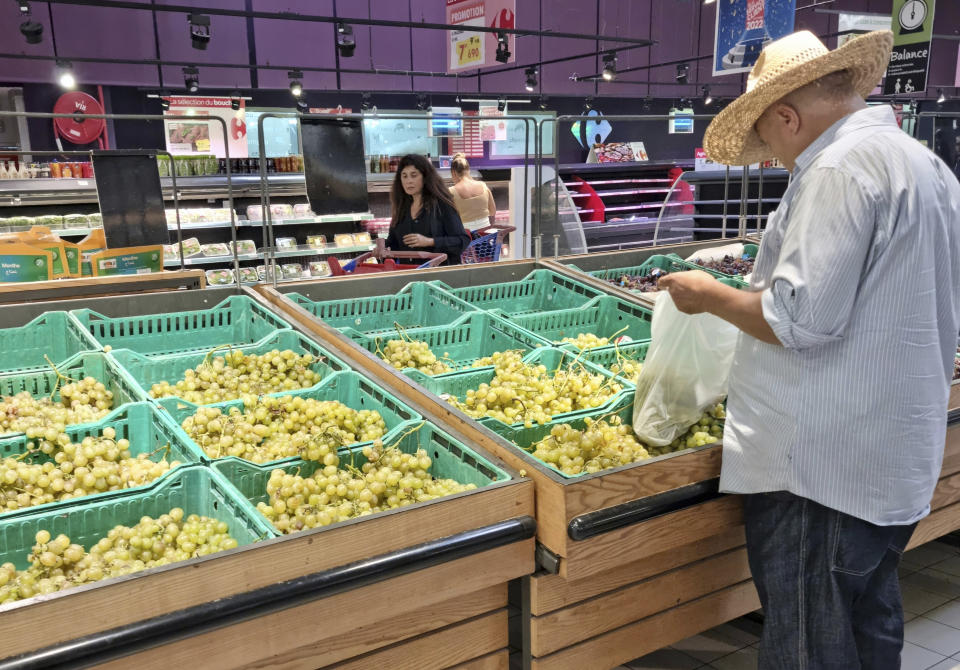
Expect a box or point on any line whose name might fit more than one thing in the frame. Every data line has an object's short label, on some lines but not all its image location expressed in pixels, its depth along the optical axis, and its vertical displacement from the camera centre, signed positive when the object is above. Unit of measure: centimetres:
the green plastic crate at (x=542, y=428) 244 -83
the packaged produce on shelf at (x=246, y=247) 739 -76
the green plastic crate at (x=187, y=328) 321 -67
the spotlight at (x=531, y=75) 1391 +152
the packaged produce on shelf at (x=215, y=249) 729 -76
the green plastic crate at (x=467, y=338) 324 -74
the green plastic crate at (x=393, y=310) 354 -67
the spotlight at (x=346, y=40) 1056 +169
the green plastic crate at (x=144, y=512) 182 -82
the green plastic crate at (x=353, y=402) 236 -75
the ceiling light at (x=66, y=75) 1040 +127
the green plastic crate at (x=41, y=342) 306 -68
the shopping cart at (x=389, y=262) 461 -61
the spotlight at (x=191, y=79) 1178 +133
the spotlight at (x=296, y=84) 1199 +125
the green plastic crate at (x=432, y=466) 205 -81
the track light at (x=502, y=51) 1103 +155
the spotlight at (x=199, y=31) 970 +174
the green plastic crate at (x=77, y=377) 267 -71
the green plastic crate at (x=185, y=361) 282 -71
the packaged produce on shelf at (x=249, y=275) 754 -104
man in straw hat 165 -43
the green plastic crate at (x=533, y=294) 386 -66
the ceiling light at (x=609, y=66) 1284 +156
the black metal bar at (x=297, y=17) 822 +174
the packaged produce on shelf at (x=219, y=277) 744 -104
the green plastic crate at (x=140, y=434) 219 -76
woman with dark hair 516 -33
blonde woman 778 -35
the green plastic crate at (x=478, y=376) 278 -76
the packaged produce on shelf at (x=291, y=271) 761 -101
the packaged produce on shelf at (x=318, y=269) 774 -102
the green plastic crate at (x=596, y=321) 350 -73
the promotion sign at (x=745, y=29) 804 +137
